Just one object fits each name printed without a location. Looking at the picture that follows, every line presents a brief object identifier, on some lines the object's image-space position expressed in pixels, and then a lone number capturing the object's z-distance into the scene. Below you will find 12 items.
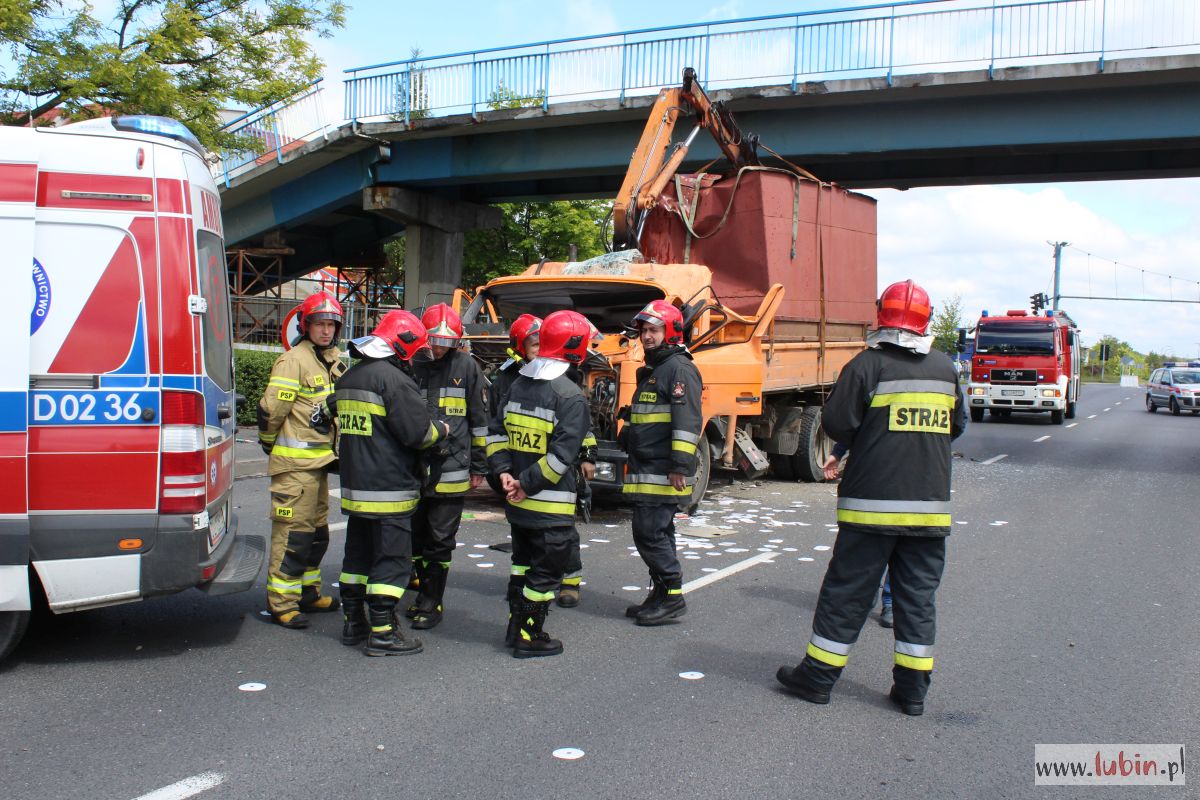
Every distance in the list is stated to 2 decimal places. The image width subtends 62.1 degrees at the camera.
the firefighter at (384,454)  5.21
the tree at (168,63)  12.93
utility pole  60.09
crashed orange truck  9.82
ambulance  4.52
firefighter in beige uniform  5.73
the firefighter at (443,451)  5.77
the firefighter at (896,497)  4.53
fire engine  24.81
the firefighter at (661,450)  5.92
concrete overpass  15.29
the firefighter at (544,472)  5.21
